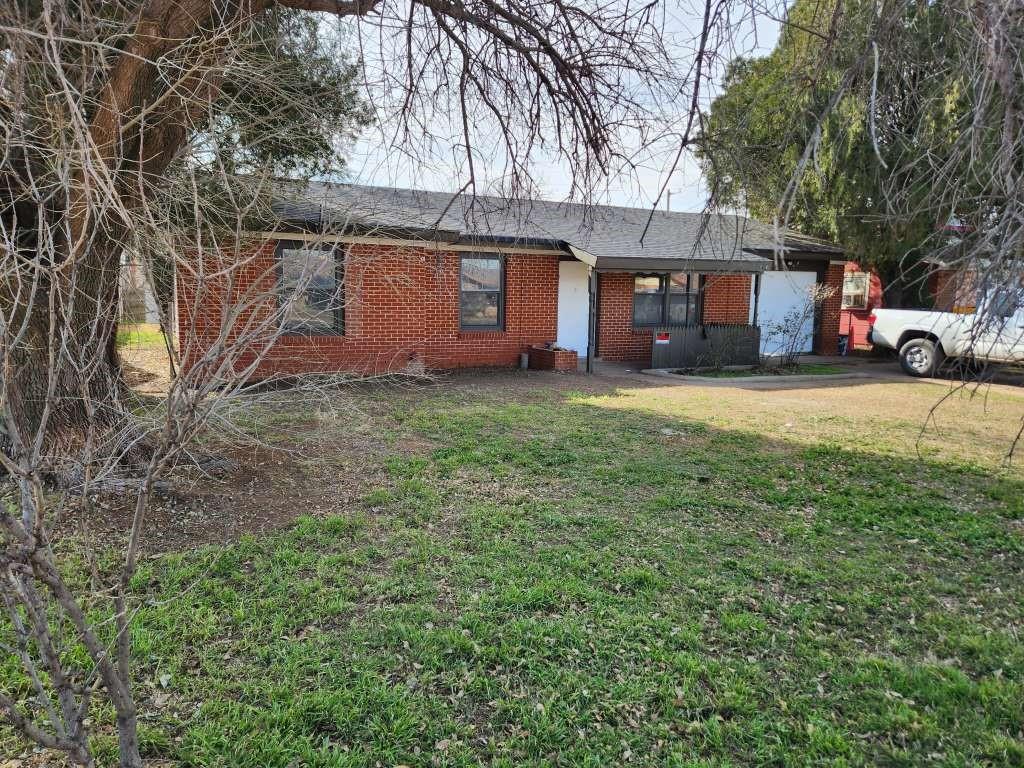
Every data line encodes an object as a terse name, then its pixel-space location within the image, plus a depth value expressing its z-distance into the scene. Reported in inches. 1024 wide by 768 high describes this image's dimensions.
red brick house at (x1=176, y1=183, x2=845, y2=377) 445.1
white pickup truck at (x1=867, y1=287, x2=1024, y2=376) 510.6
